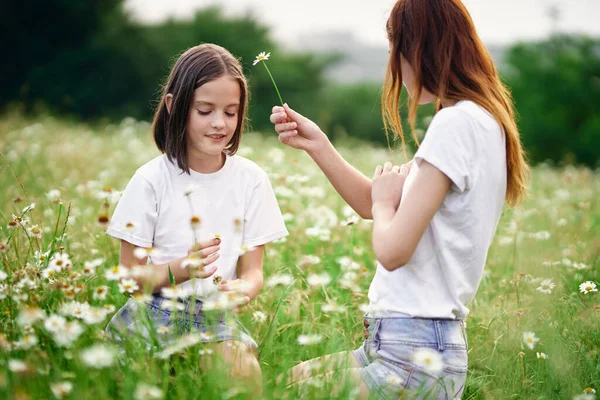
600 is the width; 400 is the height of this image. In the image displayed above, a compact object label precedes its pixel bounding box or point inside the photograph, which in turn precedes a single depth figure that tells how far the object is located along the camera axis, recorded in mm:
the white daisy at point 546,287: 2451
